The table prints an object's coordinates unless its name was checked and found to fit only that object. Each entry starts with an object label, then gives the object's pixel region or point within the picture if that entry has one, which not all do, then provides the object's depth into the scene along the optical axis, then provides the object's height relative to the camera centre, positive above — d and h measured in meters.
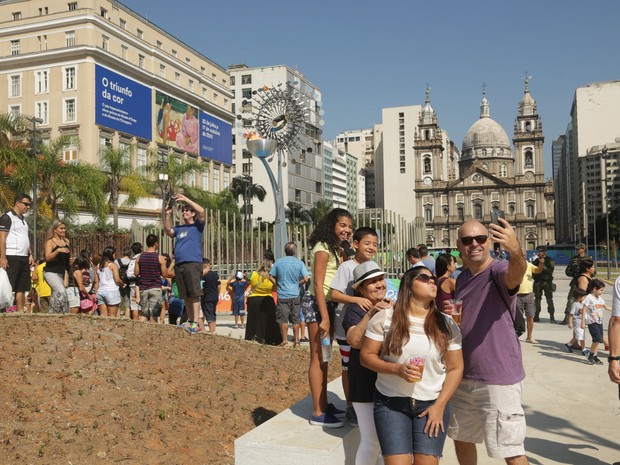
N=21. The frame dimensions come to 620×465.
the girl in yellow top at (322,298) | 4.56 -0.41
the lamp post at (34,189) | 25.88 +2.68
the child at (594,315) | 9.46 -1.13
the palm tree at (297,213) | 79.62 +4.41
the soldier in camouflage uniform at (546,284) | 14.20 -0.93
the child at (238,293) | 14.77 -1.09
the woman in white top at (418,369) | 3.42 -0.70
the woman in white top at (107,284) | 10.73 -0.60
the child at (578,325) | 10.26 -1.38
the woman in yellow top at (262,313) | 10.32 -1.10
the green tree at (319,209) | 79.01 +4.99
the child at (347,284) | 4.37 -0.27
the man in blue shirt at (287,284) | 10.48 -0.63
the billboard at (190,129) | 59.50 +12.66
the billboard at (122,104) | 51.78 +12.74
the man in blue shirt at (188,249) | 7.78 -0.01
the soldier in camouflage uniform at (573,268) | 13.30 -0.58
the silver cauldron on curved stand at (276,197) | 16.83 +1.54
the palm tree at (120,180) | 38.93 +4.47
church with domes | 99.38 +9.09
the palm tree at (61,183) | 31.94 +3.54
